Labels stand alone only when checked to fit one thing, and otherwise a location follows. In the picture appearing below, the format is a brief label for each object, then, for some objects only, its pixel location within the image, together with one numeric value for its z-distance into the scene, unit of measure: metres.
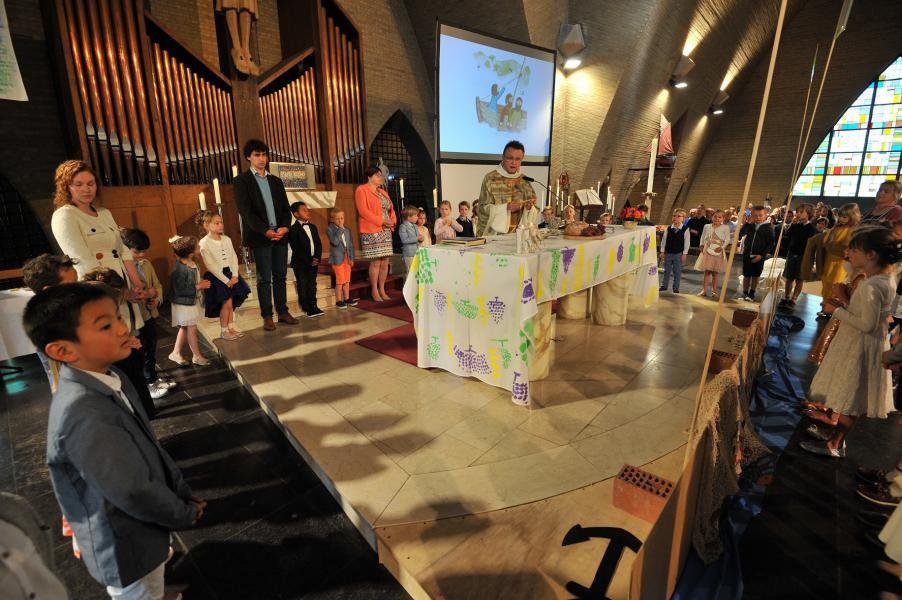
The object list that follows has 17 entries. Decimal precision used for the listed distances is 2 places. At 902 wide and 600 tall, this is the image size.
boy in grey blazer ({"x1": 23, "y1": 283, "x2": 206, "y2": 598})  1.18
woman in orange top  5.19
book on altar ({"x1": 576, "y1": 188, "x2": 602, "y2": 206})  6.98
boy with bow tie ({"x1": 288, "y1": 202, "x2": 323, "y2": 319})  4.79
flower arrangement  5.38
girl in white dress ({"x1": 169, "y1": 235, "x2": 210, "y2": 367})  3.60
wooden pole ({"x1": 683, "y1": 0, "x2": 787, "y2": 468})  1.00
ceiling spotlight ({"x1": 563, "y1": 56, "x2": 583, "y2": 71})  9.70
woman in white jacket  2.52
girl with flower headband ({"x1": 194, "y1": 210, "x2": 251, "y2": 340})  3.98
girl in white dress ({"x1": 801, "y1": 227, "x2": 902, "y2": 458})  2.26
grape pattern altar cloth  2.84
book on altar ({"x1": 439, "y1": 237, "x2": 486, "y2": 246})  3.26
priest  3.82
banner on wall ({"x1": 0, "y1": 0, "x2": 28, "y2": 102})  4.24
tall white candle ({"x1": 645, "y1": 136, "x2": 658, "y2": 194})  4.12
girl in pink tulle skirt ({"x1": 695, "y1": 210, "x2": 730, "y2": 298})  6.14
